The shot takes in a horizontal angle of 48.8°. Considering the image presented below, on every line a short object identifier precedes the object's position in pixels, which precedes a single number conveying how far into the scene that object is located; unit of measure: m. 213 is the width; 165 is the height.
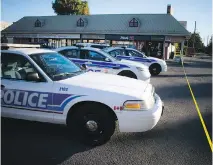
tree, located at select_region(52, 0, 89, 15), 47.44
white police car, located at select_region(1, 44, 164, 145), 3.74
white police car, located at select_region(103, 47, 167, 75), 13.15
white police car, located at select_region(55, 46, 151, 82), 8.89
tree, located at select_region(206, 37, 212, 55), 68.25
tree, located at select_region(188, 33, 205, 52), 78.07
